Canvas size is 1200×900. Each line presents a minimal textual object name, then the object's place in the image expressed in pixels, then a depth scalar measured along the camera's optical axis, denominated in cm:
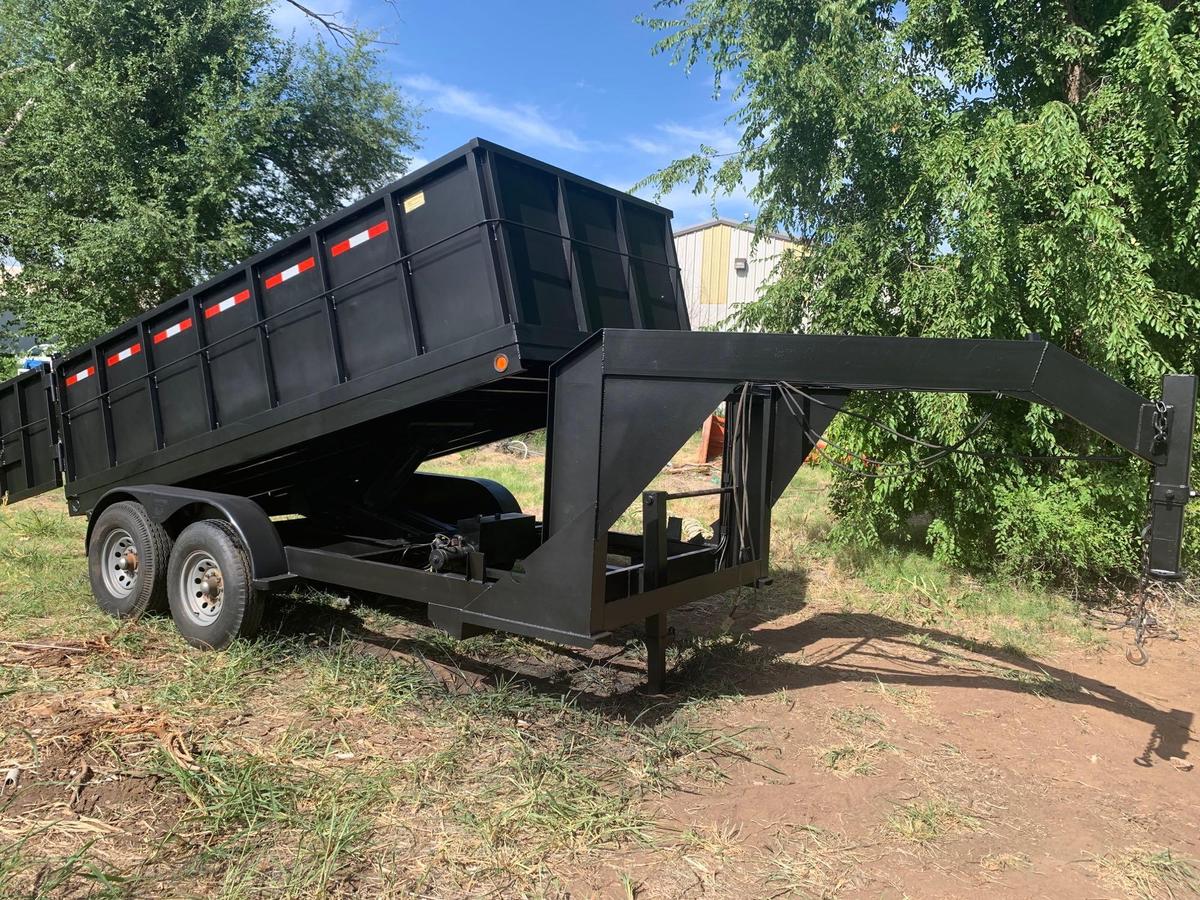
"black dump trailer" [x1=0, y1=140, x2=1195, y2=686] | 348
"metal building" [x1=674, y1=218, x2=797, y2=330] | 2552
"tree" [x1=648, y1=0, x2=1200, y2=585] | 580
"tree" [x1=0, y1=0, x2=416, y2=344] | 1280
